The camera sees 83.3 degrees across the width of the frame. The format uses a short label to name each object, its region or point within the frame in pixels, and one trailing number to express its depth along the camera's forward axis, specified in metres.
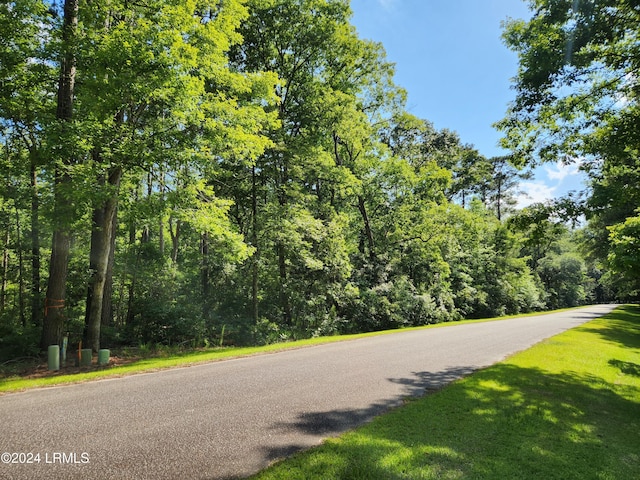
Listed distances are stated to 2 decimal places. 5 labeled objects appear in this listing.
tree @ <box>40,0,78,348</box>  10.02
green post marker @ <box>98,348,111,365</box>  10.07
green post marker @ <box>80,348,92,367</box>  10.02
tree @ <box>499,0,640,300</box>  7.05
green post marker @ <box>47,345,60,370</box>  9.40
